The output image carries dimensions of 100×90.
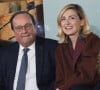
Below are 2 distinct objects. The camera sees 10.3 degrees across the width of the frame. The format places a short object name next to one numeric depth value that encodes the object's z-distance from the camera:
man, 4.41
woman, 4.07
